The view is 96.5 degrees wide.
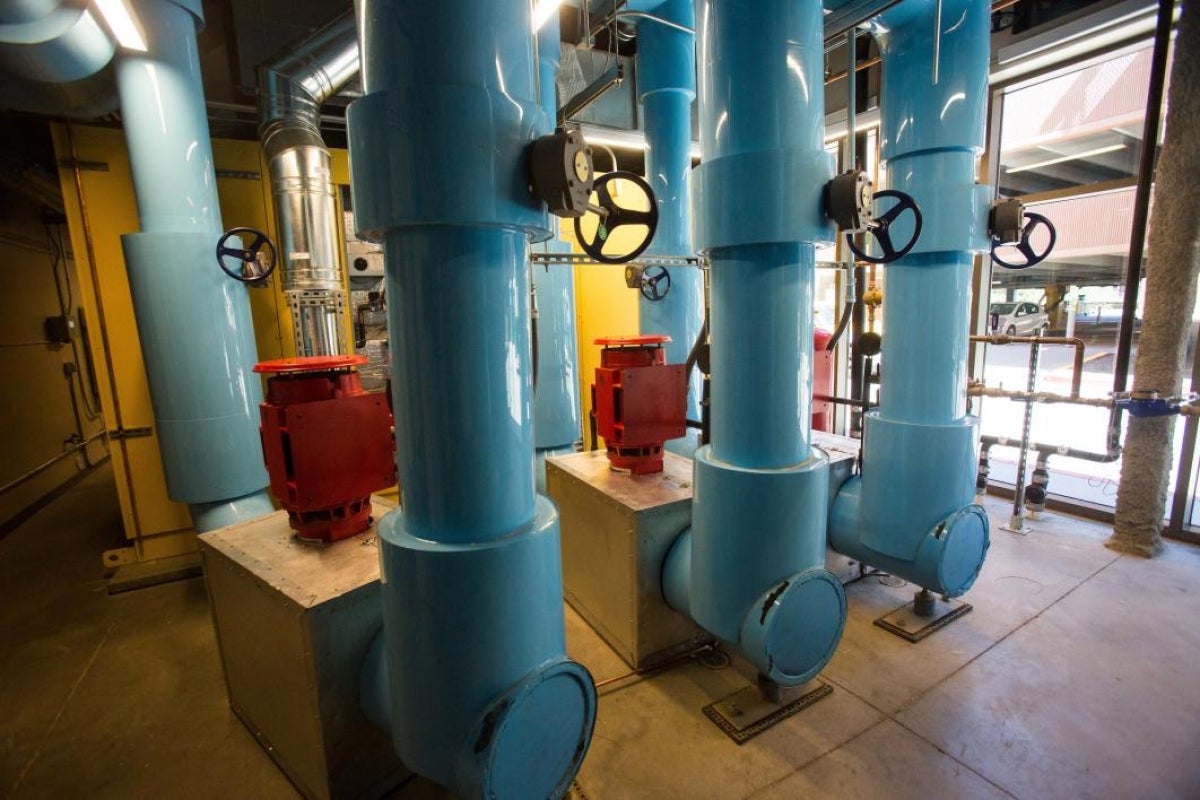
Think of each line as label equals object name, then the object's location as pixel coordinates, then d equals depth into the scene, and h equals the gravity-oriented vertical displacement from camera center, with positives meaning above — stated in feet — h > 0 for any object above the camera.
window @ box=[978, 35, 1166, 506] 9.95 +2.62
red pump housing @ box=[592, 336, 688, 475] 7.25 -1.08
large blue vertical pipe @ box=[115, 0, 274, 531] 7.54 +0.71
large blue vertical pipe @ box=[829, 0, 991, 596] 5.93 -0.01
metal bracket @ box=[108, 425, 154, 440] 9.61 -1.66
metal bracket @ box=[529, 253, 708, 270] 6.51 +0.81
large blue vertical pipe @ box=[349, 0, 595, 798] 2.67 -0.34
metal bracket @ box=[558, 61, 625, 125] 8.26 +3.82
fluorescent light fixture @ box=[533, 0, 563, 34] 7.00 +4.25
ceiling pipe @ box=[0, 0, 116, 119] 6.00 +3.65
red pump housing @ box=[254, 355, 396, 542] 5.09 -1.07
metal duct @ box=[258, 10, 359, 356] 8.20 +2.33
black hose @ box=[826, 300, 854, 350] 5.26 -0.07
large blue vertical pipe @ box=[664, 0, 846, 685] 4.21 -0.17
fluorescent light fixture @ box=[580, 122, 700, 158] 12.16 +4.25
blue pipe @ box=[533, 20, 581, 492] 10.36 -0.83
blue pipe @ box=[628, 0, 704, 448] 8.62 +2.84
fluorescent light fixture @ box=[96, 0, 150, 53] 6.43 +3.97
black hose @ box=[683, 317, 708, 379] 6.63 -0.43
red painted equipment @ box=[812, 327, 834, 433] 9.05 -1.08
